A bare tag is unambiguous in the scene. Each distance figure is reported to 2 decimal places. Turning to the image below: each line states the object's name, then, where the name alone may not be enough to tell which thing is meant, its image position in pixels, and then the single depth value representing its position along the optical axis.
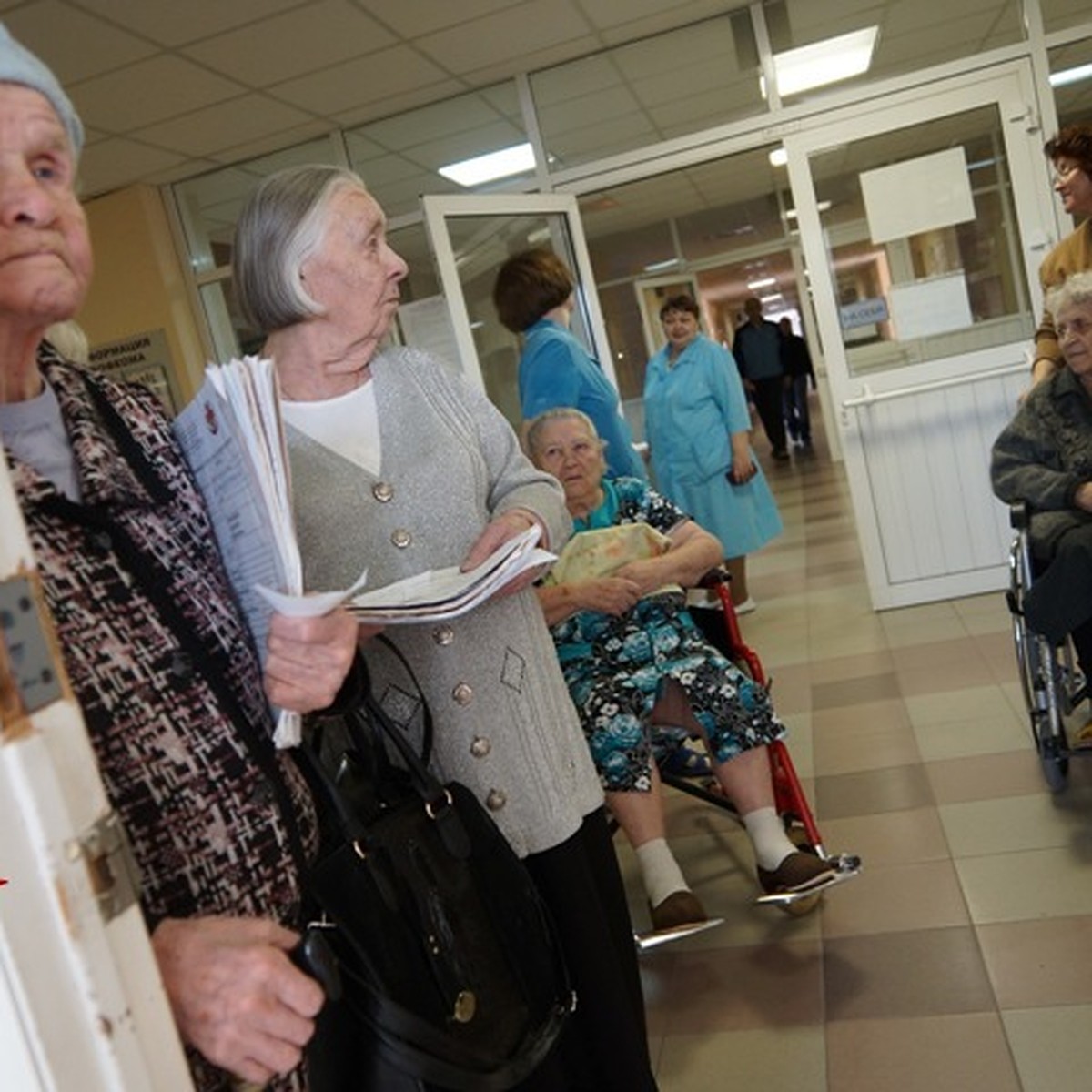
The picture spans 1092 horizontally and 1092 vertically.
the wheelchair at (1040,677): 2.54
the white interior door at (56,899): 0.47
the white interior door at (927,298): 4.27
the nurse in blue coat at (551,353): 3.22
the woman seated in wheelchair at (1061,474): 2.46
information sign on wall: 5.51
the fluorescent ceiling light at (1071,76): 4.74
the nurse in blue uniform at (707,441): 4.54
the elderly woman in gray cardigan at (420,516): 1.18
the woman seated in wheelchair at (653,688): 2.22
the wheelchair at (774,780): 2.29
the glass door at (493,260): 4.05
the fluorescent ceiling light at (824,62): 4.80
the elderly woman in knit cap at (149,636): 0.70
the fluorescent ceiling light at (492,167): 5.45
